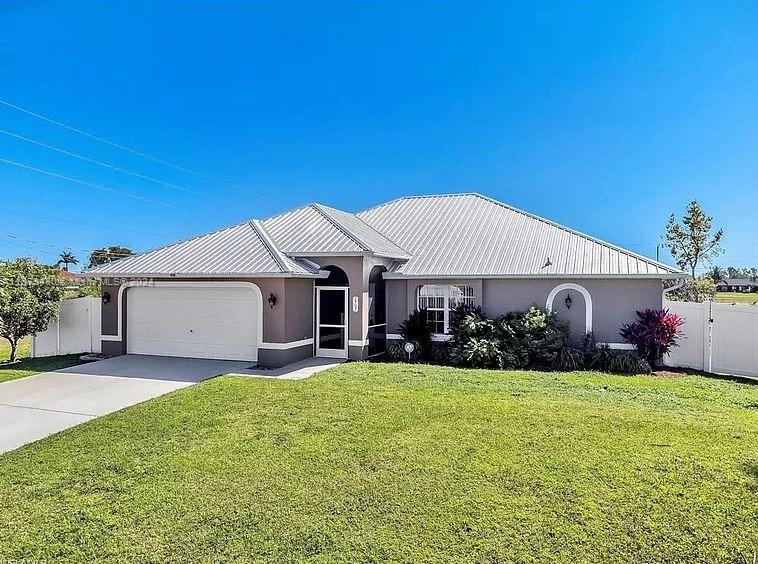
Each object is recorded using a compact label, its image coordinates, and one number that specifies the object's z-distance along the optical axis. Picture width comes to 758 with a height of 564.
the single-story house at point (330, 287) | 14.34
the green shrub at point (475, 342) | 14.33
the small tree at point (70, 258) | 74.25
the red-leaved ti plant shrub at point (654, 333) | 13.96
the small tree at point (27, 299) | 14.48
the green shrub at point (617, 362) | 13.66
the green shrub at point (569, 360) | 14.02
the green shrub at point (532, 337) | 14.31
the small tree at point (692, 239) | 31.67
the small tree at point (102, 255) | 52.44
